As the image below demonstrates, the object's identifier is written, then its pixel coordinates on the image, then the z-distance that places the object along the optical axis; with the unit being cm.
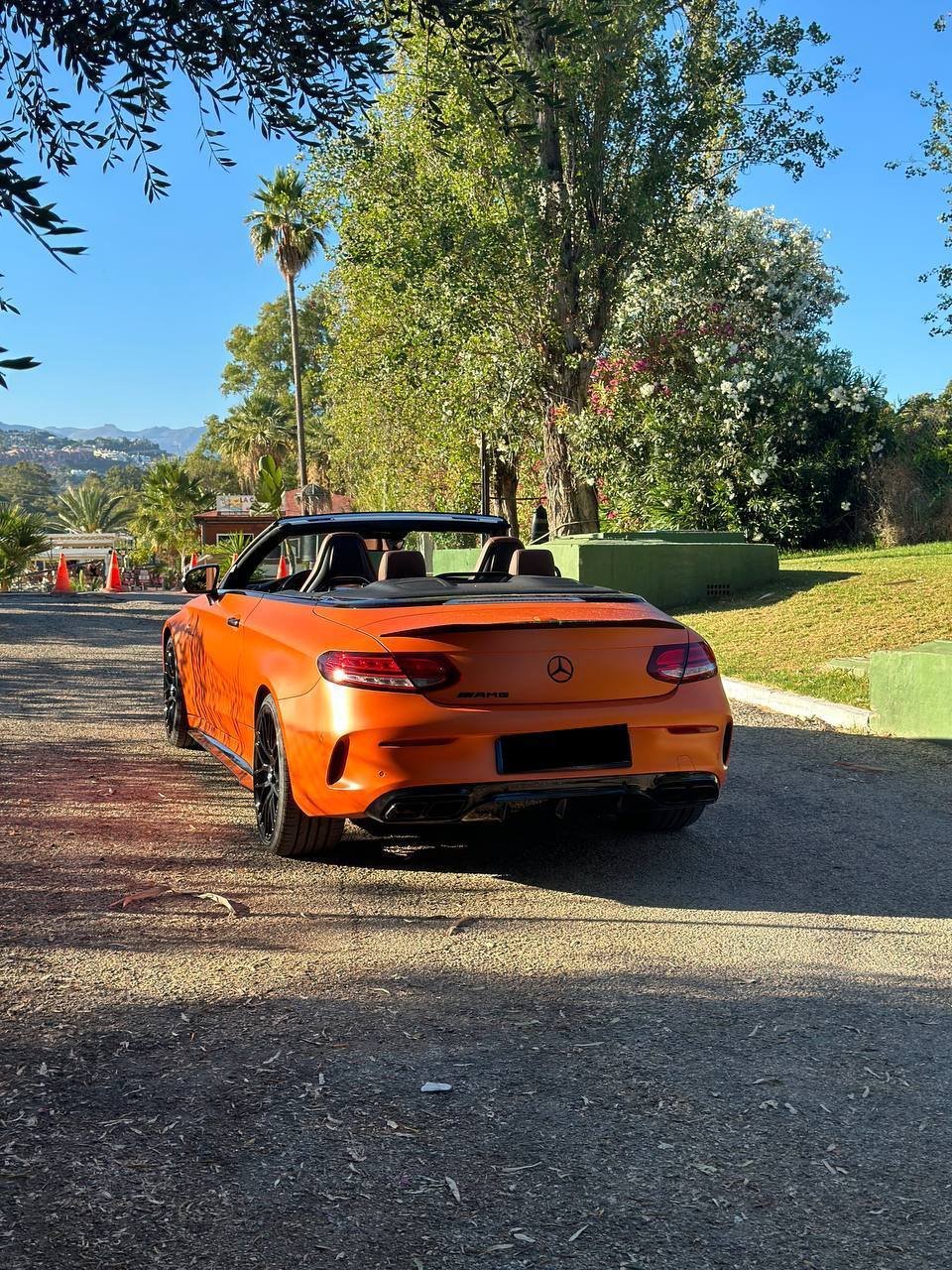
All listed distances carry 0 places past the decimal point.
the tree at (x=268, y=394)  7375
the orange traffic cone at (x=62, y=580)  2962
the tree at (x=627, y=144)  1914
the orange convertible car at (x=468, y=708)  475
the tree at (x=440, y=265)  2000
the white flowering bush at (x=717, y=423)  2280
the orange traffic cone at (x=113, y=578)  3478
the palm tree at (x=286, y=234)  5322
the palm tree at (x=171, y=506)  6994
